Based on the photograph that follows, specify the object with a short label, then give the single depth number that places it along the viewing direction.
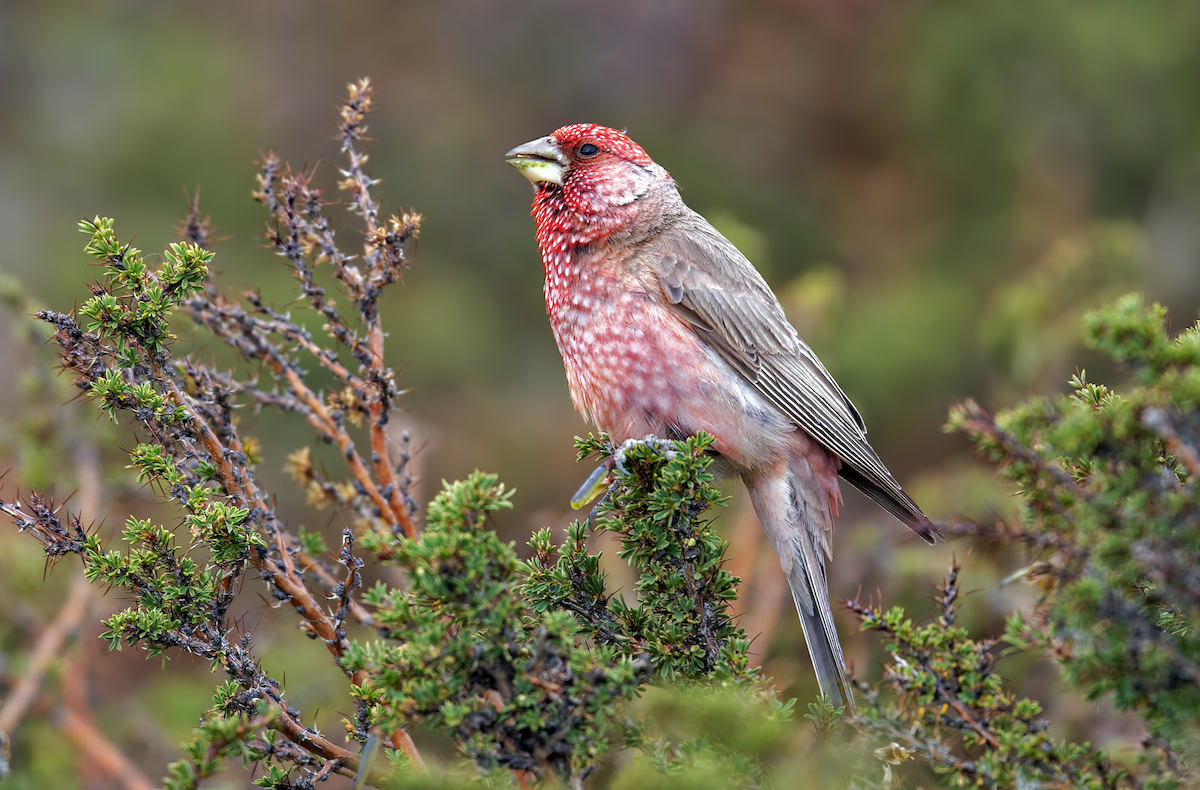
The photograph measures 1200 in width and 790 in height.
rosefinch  7.93
